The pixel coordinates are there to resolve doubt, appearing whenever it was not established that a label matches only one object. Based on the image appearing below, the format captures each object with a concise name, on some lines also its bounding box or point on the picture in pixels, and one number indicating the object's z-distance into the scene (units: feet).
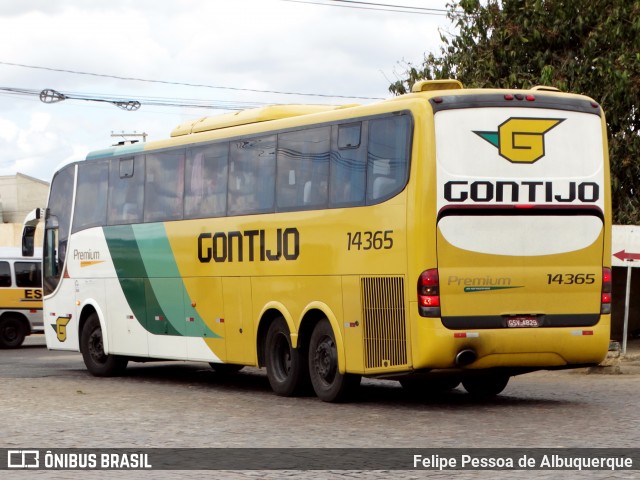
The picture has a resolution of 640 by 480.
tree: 87.66
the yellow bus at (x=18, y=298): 108.06
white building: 223.10
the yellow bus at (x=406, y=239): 47.91
